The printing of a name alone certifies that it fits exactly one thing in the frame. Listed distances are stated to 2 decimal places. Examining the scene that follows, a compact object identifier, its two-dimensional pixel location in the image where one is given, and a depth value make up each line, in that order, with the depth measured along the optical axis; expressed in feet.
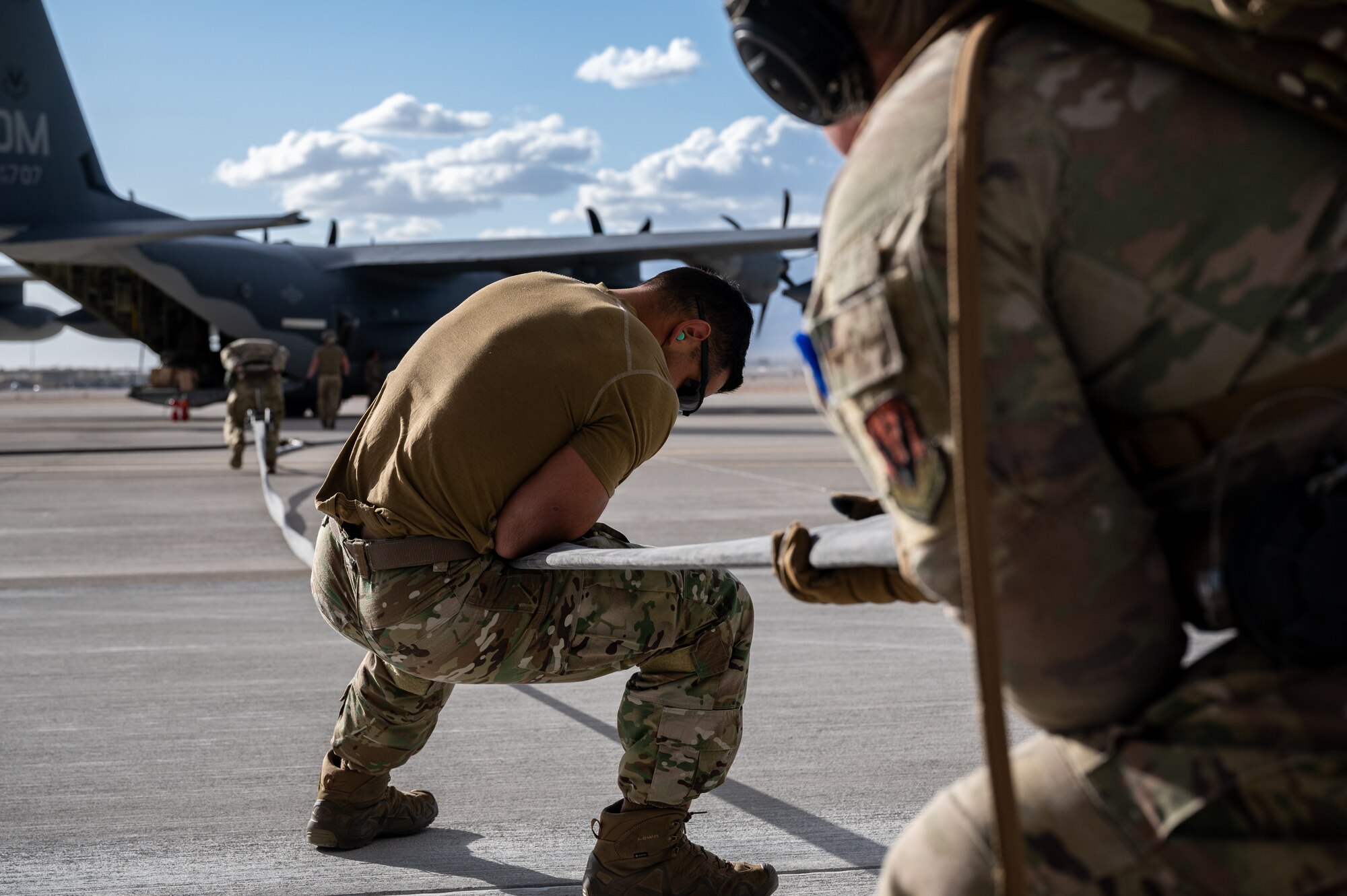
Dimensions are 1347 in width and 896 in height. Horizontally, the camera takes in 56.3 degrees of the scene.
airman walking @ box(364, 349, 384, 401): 85.61
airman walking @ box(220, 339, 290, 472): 47.11
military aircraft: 79.10
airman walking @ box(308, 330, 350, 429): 68.95
